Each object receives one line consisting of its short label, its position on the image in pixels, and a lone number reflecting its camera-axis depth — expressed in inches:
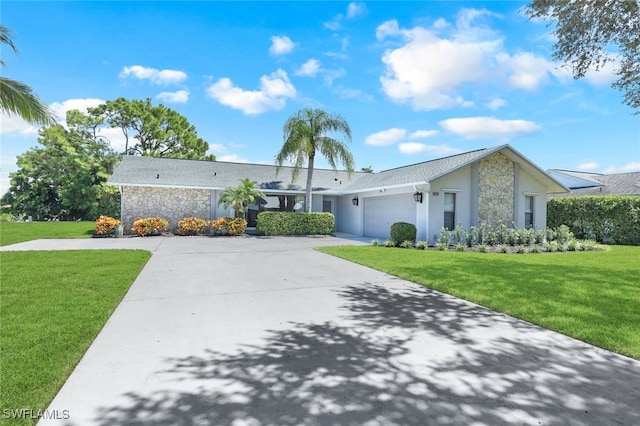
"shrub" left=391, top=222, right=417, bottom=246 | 544.6
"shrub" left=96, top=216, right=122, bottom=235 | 663.8
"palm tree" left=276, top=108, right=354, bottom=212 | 709.3
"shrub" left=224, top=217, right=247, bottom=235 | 709.3
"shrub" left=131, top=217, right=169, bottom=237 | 679.7
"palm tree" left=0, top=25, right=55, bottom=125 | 365.7
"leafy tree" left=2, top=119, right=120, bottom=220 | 1155.9
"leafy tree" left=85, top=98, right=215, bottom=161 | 1296.8
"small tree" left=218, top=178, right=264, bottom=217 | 694.5
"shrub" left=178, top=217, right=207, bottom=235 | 698.8
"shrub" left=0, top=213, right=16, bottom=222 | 1132.3
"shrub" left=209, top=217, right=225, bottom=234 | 712.4
